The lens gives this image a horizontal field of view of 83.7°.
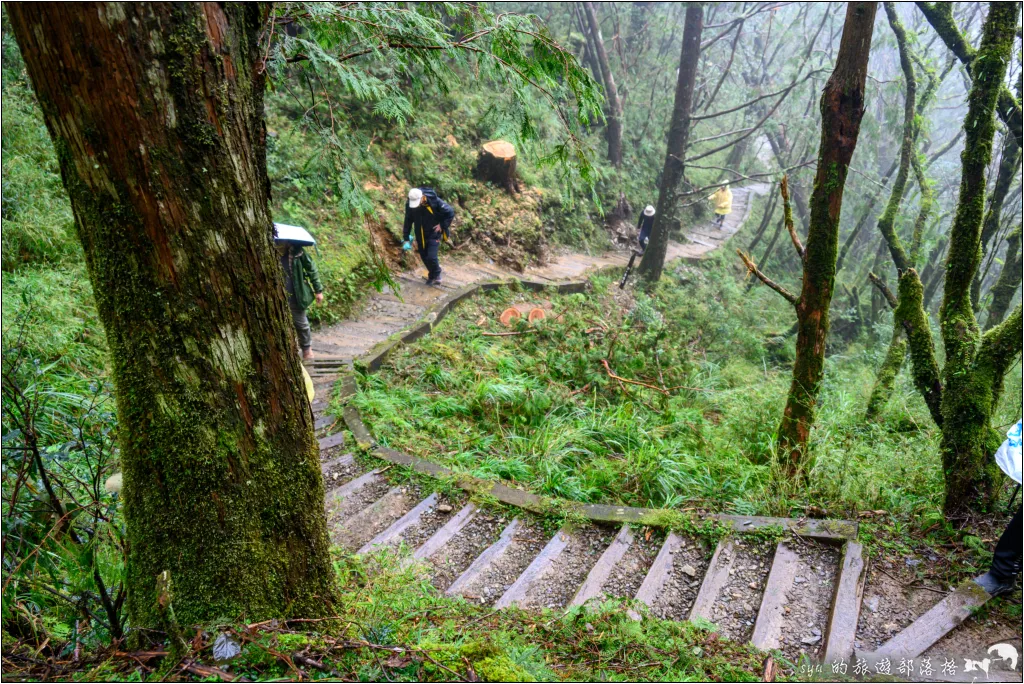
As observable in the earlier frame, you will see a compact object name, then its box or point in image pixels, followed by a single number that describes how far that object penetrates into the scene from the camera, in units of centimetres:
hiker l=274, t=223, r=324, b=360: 599
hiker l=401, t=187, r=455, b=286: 960
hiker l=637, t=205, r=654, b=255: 1502
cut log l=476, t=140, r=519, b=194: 1400
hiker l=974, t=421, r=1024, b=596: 332
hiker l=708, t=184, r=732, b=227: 2139
